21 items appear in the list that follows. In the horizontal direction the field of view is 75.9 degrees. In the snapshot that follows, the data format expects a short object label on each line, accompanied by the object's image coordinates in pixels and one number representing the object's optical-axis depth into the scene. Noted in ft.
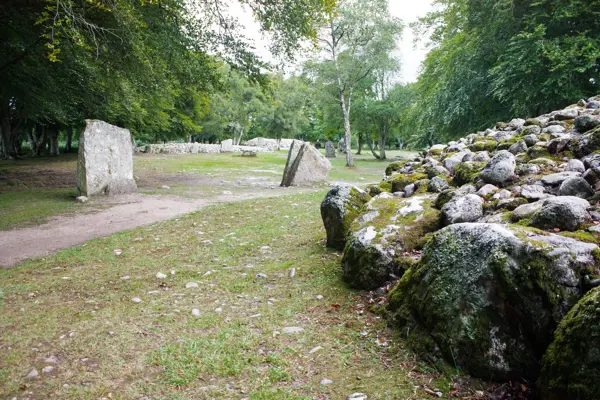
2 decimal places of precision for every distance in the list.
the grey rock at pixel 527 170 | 15.70
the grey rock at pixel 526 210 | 11.93
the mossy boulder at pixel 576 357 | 6.53
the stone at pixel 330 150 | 148.36
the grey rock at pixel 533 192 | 13.17
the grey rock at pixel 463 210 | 14.06
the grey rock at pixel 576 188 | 12.42
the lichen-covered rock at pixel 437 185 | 18.20
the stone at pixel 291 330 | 12.13
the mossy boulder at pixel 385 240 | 14.26
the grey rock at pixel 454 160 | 21.76
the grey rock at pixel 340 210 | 19.72
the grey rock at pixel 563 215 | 10.58
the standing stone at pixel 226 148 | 154.71
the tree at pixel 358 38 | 87.48
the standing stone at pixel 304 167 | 53.26
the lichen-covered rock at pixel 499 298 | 8.48
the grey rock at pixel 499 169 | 15.92
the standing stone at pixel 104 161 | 39.68
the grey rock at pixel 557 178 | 13.89
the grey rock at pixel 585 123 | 17.90
